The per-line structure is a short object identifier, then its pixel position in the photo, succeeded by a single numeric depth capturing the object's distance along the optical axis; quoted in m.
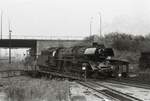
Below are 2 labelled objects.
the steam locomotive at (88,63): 30.06
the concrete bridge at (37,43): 71.50
